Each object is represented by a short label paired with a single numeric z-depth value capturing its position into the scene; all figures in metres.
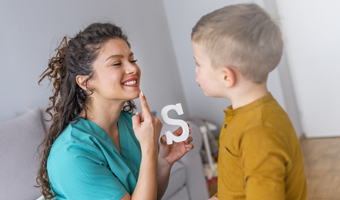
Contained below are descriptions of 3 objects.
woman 1.18
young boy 0.78
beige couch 1.66
